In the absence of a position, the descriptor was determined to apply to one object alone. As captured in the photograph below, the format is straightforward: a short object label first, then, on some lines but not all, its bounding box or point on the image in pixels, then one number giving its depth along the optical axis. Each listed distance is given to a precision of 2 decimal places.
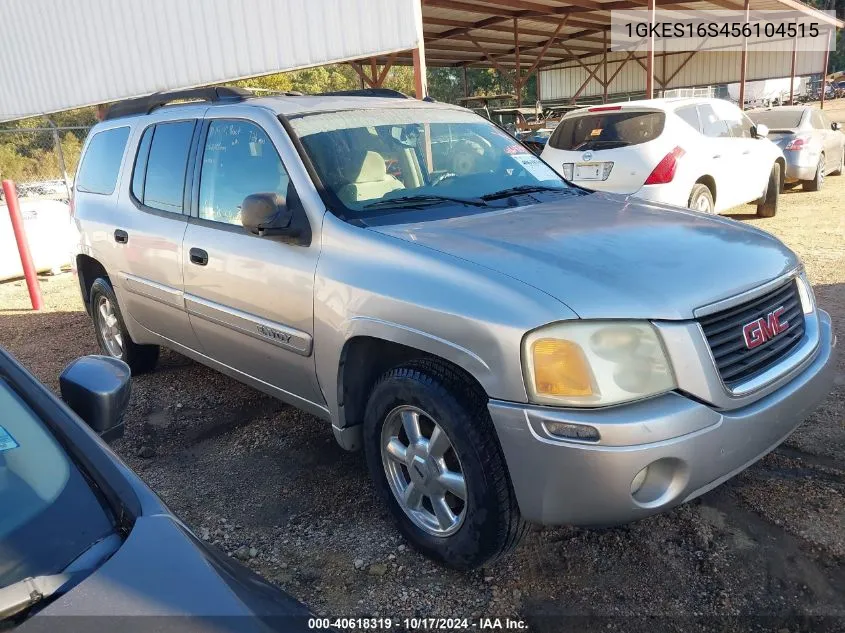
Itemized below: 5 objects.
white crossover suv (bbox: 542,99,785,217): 7.58
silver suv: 2.20
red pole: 7.35
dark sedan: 1.21
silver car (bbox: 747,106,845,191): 11.34
